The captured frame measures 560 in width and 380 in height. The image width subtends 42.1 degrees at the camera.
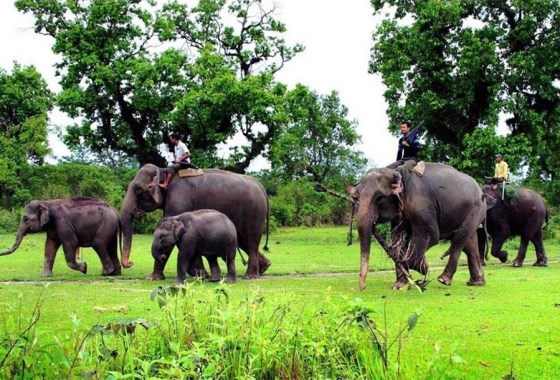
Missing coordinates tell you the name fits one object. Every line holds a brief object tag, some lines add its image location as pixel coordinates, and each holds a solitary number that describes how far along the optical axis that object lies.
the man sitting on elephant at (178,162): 16.06
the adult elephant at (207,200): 15.97
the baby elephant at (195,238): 13.73
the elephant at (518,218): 19.95
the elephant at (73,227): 16.50
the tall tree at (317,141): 39.41
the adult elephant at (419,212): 12.47
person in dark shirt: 13.52
